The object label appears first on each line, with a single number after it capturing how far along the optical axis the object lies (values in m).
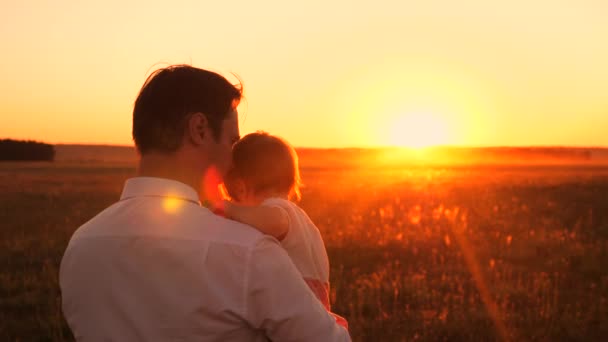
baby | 2.82
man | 1.68
